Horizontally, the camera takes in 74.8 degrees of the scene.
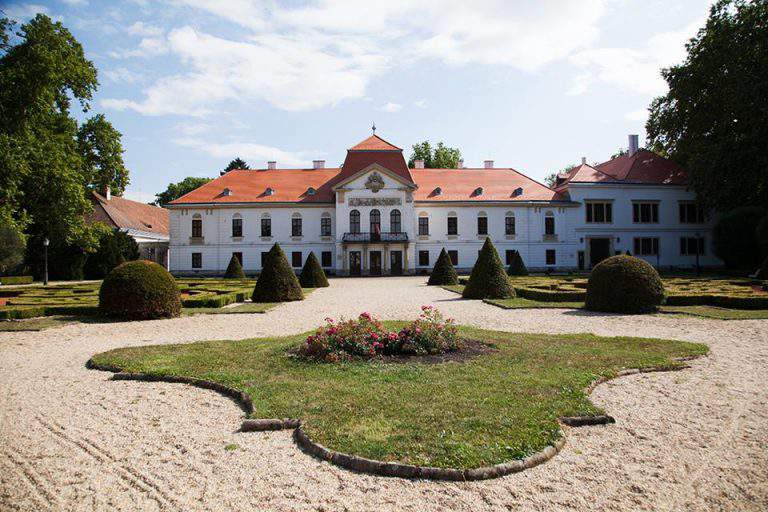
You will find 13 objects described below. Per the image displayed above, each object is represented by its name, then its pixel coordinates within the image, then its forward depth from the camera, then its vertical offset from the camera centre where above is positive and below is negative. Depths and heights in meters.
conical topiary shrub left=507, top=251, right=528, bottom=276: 35.12 -0.38
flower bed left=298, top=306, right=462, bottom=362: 8.14 -1.27
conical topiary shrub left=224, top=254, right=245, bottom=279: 33.06 -0.27
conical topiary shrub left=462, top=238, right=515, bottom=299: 20.06 -0.73
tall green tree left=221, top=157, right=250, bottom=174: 67.00 +13.73
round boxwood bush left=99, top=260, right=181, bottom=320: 14.07 -0.71
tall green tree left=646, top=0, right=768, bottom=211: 32.56 +10.86
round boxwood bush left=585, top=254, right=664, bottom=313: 14.79 -0.78
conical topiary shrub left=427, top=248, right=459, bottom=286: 28.50 -0.59
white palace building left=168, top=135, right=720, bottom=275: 42.16 +3.76
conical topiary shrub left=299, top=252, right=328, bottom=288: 27.78 -0.58
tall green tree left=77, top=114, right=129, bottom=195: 33.56 +8.19
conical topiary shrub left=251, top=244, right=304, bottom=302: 19.78 -0.69
